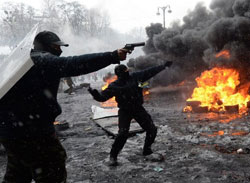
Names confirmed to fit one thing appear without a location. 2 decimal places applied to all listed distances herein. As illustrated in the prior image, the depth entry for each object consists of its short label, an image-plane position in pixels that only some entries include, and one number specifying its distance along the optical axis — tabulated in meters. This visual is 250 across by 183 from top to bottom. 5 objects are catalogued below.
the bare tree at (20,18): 39.28
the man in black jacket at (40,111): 2.02
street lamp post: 24.87
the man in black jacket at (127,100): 4.55
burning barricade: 9.73
